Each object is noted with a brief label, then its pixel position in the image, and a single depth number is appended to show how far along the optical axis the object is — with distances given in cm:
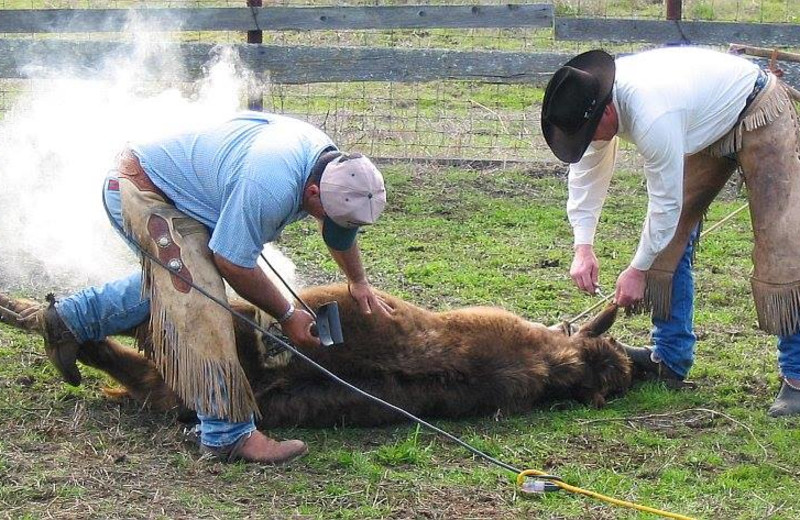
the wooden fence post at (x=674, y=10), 1114
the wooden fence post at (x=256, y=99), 1052
